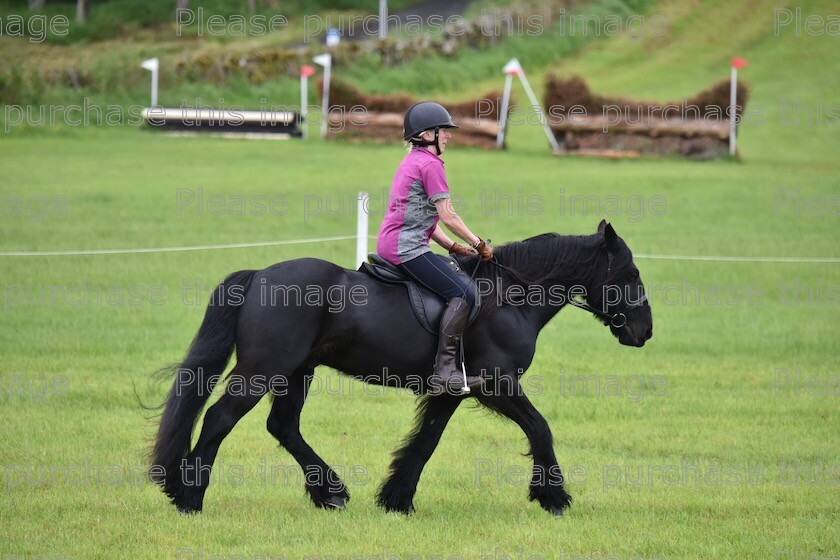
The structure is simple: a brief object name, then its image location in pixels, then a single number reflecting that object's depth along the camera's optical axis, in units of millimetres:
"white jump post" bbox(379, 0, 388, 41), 40466
